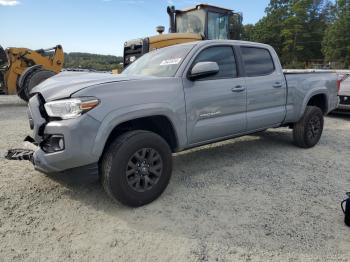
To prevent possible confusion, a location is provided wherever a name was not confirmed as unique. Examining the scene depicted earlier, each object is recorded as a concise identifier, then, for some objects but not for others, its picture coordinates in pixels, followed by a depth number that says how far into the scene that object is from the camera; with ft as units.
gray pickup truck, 11.19
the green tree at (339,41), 167.22
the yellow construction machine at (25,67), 36.55
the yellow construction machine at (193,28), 33.40
